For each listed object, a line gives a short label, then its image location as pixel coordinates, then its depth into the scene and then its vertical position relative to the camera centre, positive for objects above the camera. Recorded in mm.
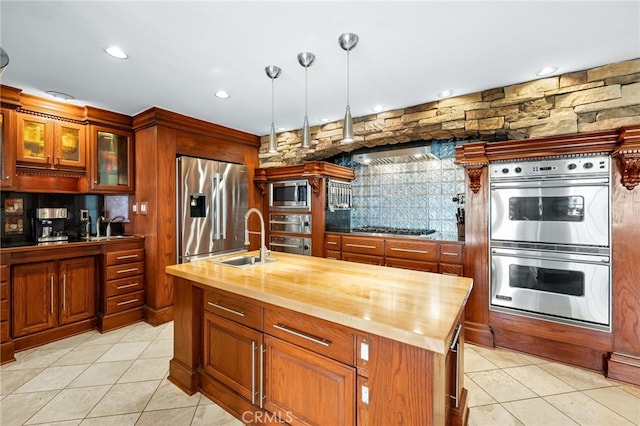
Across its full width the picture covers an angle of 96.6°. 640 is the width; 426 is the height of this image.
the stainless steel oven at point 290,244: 3990 -462
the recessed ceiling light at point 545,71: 2375 +1193
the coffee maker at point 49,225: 3189 -124
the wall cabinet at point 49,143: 2938 +773
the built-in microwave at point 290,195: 4016 +262
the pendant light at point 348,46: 1928 +1172
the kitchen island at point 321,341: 1146 -654
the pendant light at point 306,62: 2167 +1182
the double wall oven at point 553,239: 2307 -246
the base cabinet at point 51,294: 2705 -818
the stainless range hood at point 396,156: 3354 +698
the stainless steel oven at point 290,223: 4008 -153
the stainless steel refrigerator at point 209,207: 3543 +89
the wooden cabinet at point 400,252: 2961 -464
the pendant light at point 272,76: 2293 +1189
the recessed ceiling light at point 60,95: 2850 +1219
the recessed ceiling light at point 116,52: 2062 +1201
